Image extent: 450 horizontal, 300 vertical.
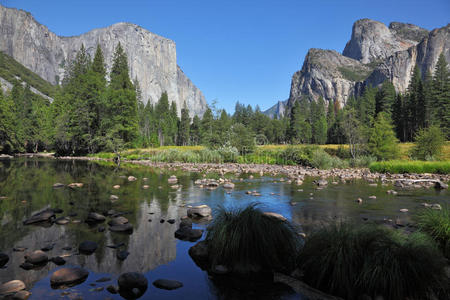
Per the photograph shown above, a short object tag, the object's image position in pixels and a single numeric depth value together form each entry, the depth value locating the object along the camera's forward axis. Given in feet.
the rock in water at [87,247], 21.25
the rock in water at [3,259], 18.49
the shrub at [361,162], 109.29
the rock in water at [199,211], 32.09
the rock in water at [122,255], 20.04
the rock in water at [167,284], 16.24
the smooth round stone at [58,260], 19.04
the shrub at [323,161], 102.42
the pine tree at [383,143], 122.01
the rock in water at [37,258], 18.83
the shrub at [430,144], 114.21
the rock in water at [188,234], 24.71
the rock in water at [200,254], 19.83
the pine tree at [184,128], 339.10
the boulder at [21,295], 14.33
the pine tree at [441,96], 203.41
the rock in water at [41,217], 28.74
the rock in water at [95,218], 29.46
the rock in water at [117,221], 27.98
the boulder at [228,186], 54.29
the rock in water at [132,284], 15.54
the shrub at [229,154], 128.77
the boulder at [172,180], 63.30
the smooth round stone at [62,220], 28.86
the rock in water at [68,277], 16.24
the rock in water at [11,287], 14.71
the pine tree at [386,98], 275.18
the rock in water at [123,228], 26.37
